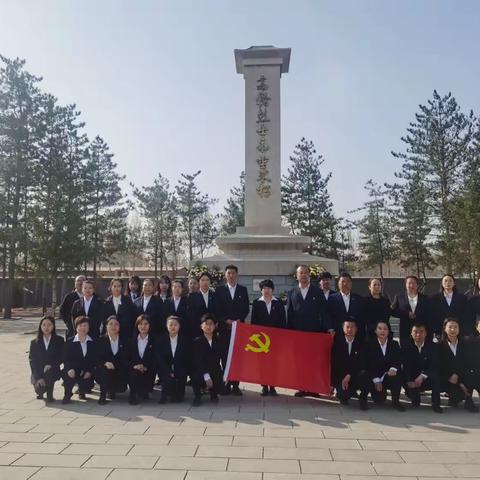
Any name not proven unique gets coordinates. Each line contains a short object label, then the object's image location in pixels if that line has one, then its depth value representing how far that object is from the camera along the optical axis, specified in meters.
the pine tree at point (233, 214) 27.06
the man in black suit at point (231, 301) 5.94
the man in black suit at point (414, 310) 5.65
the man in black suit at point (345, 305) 5.64
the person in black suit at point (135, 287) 6.80
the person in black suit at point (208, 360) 5.18
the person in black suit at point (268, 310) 5.71
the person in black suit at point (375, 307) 5.68
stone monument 11.48
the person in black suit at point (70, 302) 6.45
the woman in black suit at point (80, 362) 5.26
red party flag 5.26
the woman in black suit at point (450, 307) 5.71
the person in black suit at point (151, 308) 5.99
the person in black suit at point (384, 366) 4.96
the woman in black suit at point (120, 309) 5.96
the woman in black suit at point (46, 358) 5.32
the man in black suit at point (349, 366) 4.96
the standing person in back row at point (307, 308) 5.68
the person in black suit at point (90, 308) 6.10
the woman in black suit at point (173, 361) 5.23
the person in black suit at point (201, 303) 5.92
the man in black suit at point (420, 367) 4.90
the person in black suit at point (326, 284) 5.91
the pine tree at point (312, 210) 24.98
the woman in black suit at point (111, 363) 5.25
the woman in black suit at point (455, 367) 4.96
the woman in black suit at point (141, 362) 5.18
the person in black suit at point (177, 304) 5.97
